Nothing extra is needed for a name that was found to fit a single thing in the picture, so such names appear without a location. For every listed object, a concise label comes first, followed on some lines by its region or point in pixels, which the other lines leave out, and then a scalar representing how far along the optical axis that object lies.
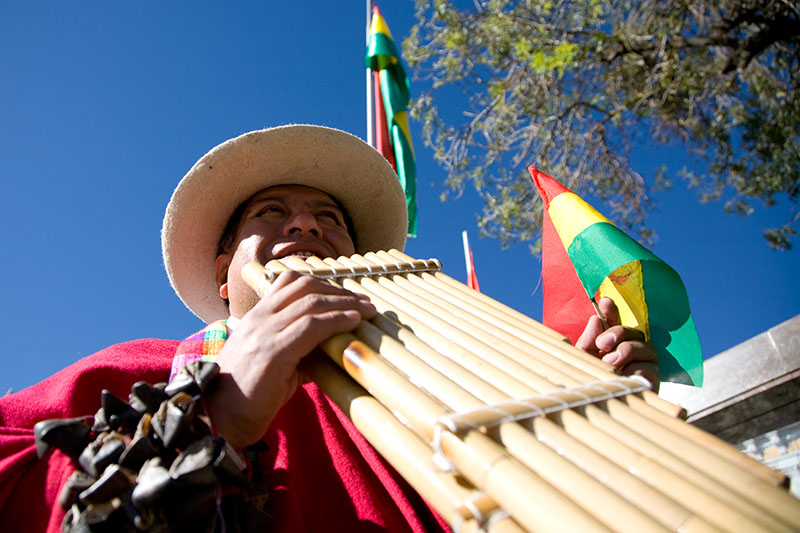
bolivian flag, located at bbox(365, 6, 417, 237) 4.47
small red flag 5.65
